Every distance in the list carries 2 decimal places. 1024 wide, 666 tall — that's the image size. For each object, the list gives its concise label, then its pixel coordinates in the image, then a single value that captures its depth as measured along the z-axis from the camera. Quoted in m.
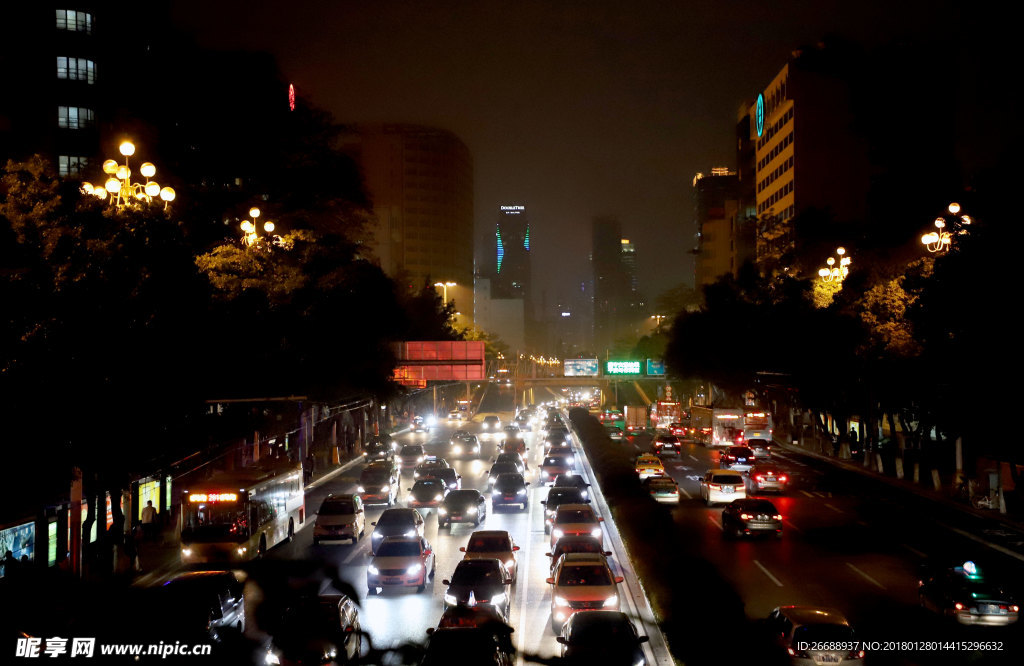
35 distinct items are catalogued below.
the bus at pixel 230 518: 24.78
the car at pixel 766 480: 39.59
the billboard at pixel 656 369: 90.19
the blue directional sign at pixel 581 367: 92.88
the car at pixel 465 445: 61.47
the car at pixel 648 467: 42.25
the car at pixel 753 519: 27.75
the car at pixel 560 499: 29.61
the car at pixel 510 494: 34.78
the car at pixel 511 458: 43.04
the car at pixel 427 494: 35.97
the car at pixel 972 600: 16.92
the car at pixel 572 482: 34.91
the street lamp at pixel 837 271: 53.09
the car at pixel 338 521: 27.77
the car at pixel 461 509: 30.84
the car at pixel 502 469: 40.92
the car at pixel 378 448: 57.86
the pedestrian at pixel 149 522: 29.67
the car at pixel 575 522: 25.81
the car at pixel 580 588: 17.28
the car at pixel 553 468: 43.97
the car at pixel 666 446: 57.91
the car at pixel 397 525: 26.11
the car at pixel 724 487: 36.00
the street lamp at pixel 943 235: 28.94
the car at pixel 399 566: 20.52
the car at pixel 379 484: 36.97
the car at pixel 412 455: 50.59
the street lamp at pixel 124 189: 22.20
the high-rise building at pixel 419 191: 185.50
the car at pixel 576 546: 21.52
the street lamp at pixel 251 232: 32.81
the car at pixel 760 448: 57.03
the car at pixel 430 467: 41.66
